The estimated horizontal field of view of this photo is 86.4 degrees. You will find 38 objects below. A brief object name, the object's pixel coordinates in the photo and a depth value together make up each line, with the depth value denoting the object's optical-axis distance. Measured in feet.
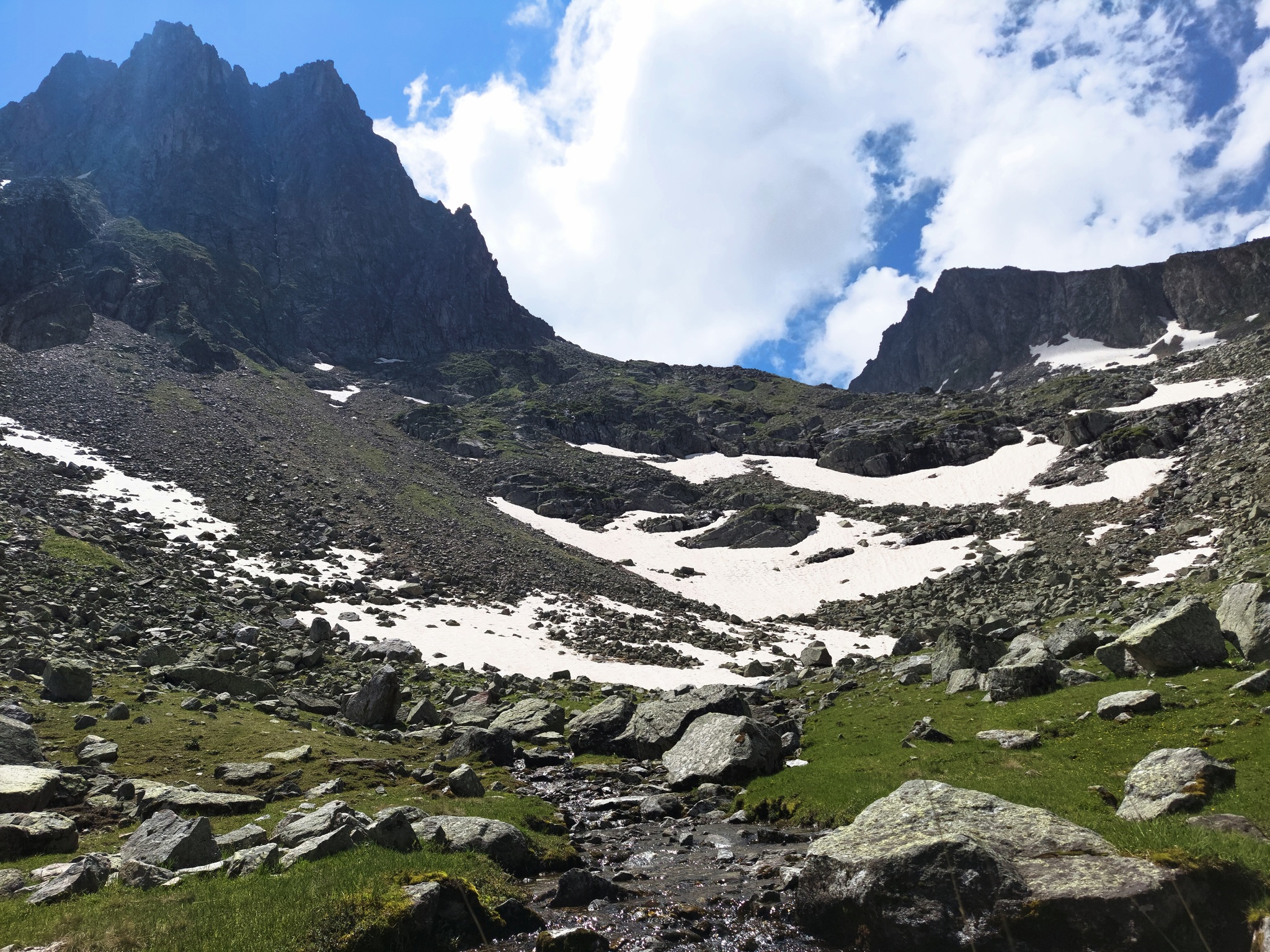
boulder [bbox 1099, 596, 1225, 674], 74.90
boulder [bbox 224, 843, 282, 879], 42.01
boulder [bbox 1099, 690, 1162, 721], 66.13
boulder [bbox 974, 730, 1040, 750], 66.85
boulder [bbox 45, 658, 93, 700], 76.89
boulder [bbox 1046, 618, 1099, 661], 96.37
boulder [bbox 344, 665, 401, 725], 98.68
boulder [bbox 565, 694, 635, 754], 94.85
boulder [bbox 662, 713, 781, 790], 74.02
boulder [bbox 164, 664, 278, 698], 94.38
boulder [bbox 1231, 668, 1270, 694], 63.82
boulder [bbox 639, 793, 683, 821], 64.95
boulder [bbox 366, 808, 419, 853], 46.70
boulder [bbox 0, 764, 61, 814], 48.16
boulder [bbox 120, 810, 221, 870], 42.68
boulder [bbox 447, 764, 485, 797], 66.90
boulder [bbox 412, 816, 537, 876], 50.11
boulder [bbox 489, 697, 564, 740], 100.78
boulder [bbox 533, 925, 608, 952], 38.09
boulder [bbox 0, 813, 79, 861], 43.75
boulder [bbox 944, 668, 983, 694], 95.09
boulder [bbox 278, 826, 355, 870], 43.47
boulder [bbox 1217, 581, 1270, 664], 72.18
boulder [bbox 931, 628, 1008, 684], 102.99
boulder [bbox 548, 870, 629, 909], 44.73
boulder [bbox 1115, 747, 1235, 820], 44.83
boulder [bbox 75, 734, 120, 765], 61.77
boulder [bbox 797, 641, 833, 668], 153.89
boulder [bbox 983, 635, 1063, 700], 83.66
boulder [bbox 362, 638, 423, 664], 137.90
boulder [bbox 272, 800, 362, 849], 46.91
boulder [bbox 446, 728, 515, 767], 86.79
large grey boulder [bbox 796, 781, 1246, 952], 32.14
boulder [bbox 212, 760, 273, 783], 63.21
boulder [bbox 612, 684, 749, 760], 89.92
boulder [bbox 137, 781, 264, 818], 53.52
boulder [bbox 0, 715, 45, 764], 54.85
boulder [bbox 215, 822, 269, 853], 46.91
